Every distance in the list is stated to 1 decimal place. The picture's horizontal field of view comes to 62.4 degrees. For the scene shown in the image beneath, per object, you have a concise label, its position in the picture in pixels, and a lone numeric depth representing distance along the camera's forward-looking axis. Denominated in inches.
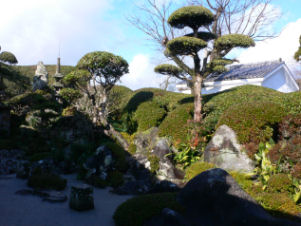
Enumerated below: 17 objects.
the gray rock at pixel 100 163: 357.1
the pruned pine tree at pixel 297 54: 674.7
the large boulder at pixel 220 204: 187.2
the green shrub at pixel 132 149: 471.7
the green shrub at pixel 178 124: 442.3
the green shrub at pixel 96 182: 335.0
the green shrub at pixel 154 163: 379.2
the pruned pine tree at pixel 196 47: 416.5
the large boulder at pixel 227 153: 324.8
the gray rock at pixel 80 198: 244.4
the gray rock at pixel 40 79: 761.6
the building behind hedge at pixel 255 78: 778.2
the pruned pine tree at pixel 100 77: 493.4
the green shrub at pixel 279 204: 225.6
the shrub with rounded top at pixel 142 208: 199.5
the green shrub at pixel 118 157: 383.7
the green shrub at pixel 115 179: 340.2
